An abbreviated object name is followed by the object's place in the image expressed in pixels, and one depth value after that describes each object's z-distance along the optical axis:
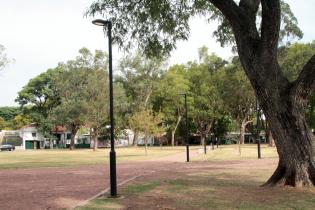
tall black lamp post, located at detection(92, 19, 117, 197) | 13.65
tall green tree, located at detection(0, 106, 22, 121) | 130.50
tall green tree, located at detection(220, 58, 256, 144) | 63.78
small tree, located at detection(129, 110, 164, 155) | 60.81
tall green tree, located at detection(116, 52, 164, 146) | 84.56
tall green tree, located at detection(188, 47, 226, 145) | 80.81
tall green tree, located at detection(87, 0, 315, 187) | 13.55
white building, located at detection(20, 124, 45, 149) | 111.50
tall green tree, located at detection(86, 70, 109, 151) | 69.44
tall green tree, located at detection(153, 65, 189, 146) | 84.62
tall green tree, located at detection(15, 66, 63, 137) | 97.75
